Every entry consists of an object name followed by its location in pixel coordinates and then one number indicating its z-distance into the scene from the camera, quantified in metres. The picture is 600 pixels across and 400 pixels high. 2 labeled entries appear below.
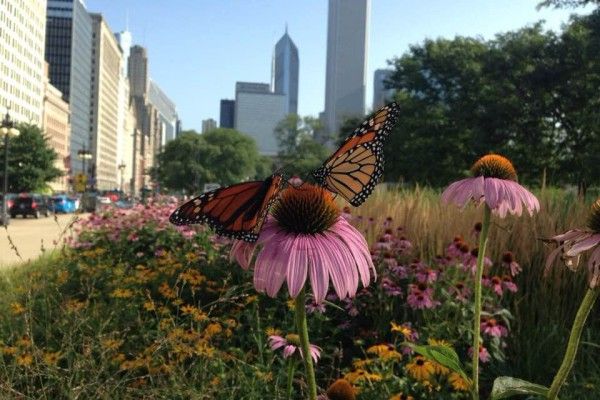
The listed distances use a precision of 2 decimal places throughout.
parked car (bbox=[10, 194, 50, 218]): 35.41
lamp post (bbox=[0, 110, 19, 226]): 26.15
